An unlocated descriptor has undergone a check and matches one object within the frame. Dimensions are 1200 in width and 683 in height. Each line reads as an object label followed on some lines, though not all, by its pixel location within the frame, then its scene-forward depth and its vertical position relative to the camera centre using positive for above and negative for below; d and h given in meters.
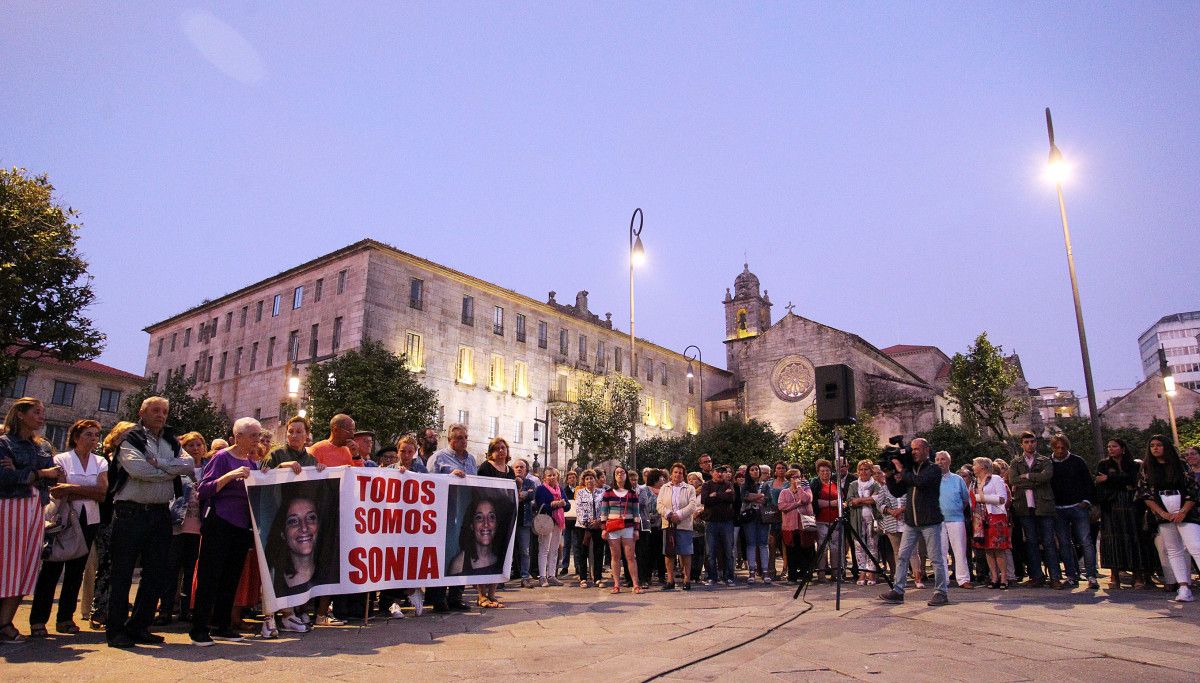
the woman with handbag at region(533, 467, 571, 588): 12.46 -0.21
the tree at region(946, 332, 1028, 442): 37.06 +6.72
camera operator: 8.73 +0.02
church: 51.56 +9.63
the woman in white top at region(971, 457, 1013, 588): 10.76 -0.09
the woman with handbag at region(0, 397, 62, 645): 6.16 +0.04
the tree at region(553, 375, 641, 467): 42.19 +5.15
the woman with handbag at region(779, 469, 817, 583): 12.15 -0.22
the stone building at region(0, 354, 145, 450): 52.31 +8.57
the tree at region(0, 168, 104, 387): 18.84 +6.12
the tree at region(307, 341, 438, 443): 37.19 +5.94
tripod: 8.17 -0.20
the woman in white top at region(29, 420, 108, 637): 6.64 +0.06
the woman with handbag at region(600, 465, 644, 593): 11.09 -0.18
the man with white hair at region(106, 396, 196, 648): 6.07 -0.10
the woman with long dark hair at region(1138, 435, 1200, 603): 8.88 +0.14
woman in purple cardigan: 6.38 -0.18
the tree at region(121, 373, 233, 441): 40.31 +5.47
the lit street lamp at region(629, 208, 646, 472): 22.67 +8.10
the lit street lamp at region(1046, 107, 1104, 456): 15.32 +5.99
